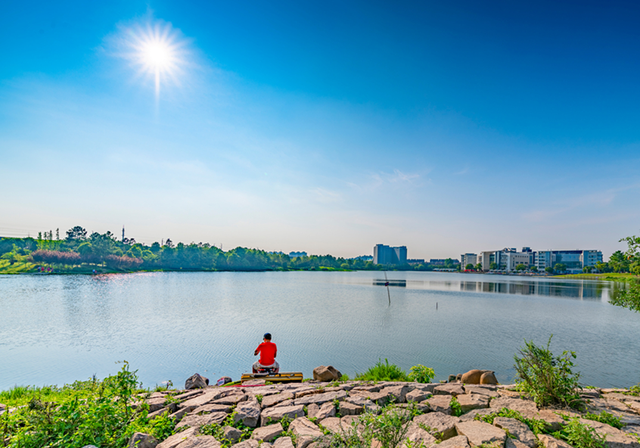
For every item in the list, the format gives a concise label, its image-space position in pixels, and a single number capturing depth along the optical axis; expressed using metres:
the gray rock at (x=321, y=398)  6.59
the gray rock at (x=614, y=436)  4.45
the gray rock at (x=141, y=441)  4.66
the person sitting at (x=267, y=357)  10.65
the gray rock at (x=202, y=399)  6.40
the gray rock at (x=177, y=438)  4.82
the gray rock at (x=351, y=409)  6.04
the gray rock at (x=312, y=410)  5.96
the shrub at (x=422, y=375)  9.95
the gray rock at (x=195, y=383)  9.37
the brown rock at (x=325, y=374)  10.55
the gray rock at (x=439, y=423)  5.13
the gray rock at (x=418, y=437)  4.79
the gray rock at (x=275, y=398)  6.51
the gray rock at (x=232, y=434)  5.14
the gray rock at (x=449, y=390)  7.00
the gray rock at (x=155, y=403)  6.35
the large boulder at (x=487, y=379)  9.72
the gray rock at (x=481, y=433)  4.68
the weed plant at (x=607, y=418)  5.22
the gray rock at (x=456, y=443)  4.60
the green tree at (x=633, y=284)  9.04
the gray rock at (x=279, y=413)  5.75
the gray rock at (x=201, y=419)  5.55
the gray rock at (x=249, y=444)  4.86
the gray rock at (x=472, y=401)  6.05
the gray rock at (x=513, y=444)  4.65
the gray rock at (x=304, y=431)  4.92
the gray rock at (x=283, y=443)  4.88
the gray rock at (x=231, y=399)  6.56
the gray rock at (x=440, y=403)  6.04
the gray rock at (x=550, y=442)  4.48
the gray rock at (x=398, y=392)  6.66
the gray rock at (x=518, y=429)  4.77
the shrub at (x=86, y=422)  4.41
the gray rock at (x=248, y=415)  5.66
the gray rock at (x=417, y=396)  6.58
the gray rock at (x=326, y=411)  5.88
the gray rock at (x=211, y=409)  6.07
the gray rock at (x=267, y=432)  5.16
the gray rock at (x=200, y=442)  4.78
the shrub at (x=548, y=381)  6.02
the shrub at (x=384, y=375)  10.31
